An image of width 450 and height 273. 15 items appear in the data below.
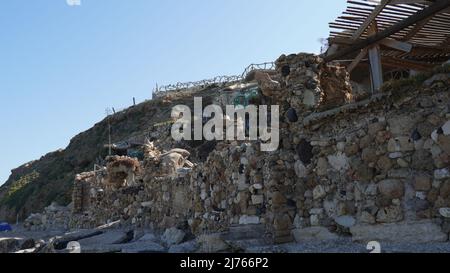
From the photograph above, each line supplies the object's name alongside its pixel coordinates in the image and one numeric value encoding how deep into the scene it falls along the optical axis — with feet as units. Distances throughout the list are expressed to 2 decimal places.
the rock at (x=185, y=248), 25.65
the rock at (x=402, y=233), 17.52
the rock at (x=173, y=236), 31.12
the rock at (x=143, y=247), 27.76
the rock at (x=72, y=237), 35.45
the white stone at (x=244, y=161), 27.35
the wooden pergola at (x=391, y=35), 25.08
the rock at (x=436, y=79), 17.97
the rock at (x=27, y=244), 43.24
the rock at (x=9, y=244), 44.33
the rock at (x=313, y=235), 21.12
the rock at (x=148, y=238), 34.08
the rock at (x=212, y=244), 23.80
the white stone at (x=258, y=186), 25.67
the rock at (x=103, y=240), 34.19
